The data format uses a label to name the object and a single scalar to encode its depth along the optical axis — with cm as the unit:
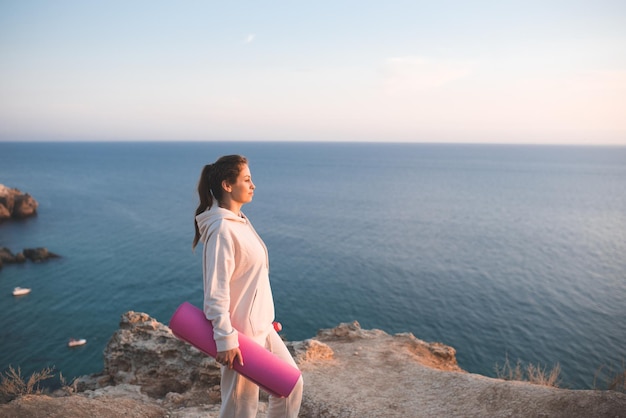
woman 335
